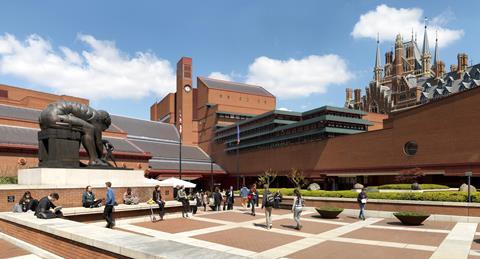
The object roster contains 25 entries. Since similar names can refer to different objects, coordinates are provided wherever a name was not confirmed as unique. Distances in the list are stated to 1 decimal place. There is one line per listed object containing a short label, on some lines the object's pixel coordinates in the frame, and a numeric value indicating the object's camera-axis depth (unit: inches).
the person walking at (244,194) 987.9
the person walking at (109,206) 510.0
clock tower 3102.9
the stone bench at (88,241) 224.5
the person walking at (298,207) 584.7
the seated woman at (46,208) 422.3
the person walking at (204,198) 920.9
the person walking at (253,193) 791.3
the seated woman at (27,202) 514.0
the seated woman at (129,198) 659.4
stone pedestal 625.3
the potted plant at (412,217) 630.4
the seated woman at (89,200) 578.9
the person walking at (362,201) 729.0
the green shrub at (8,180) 780.1
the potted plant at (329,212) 737.6
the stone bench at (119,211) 529.6
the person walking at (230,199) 928.9
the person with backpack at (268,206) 590.2
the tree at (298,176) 2011.3
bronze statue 670.5
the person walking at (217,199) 901.3
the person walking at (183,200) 716.7
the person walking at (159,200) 642.8
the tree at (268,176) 2187.5
